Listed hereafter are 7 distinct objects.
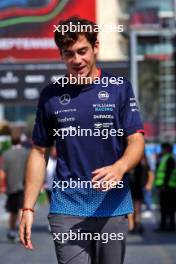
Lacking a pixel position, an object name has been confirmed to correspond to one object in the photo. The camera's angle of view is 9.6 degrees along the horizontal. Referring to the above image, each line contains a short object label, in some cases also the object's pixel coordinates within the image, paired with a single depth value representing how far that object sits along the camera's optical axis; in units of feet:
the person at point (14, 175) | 53.67
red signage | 96.63
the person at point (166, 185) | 62.59
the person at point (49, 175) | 62.19
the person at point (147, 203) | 79.48
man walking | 17.76
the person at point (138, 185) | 61.11
